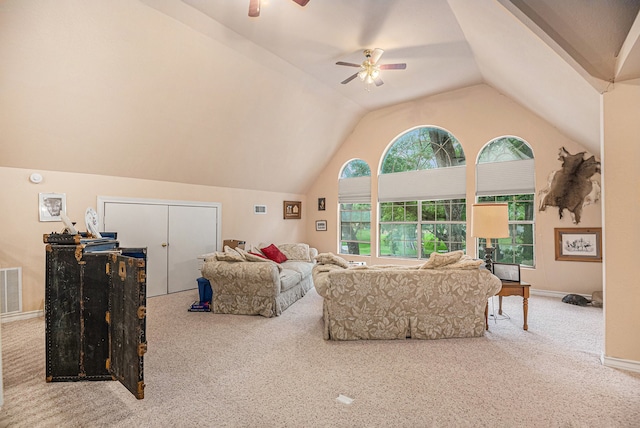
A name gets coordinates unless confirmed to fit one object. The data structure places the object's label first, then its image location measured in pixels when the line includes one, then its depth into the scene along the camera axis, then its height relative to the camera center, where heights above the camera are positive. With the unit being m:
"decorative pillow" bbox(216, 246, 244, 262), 4.12 -0.51
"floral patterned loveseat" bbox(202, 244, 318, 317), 4.02 -0.86
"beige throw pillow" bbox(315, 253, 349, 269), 3.56 -0.48
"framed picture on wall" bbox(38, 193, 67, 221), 4.06 +0.18
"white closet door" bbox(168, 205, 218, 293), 5.46 -0.41
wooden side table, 3.55 -0.84
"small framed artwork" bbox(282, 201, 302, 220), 7.67 +0.23
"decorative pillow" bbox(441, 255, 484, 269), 3.27 -0.49
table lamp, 3.62 -0.03
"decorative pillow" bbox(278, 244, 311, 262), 6.35 -0.69
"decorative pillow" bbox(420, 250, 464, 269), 3.34 -0.45
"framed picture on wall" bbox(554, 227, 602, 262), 4.82 -0.40
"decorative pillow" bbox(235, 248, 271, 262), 4.20 -0.54
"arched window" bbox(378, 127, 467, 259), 6.14 +0.51
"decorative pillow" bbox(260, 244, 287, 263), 5.84 -0.67
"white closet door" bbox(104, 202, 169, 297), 4.77 -0.19
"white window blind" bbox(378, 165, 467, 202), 6.07 +0.72
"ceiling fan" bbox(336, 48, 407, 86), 4.20 +2.12
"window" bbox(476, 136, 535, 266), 5.38 +0.58
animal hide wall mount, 4.84 +0.55
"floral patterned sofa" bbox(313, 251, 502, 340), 3.20 -0.86
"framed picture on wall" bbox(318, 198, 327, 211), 7.96 +0.38
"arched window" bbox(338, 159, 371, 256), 7.32 +0.28
